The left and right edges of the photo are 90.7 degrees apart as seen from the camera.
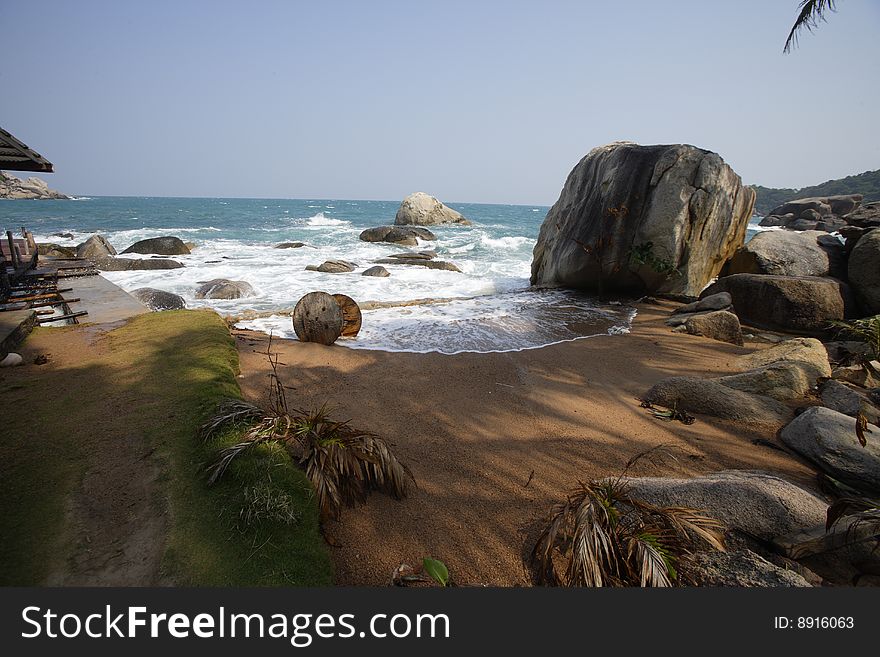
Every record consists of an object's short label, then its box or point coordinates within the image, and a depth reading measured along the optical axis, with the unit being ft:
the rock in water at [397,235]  89.61
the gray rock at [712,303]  28.60
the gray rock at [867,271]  26.96
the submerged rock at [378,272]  54.19
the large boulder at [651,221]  34.71
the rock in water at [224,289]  40.34
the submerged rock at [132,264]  53.42
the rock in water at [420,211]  125.29
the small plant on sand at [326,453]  9.38
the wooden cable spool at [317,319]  23.20
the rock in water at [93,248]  58.49
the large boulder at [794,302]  26.07
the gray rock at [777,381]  16.25
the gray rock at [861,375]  16.99
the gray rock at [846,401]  13.55
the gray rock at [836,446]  10.52
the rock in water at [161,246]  66.23
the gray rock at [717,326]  25.36
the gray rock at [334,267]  54.60
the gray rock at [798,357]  17.63
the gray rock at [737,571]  7.06
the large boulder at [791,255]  32.12
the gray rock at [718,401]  14.92
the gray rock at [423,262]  62.08
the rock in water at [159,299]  34.50
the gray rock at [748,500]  8.75
